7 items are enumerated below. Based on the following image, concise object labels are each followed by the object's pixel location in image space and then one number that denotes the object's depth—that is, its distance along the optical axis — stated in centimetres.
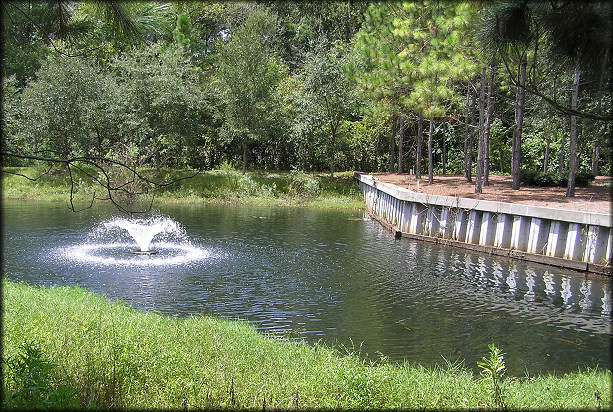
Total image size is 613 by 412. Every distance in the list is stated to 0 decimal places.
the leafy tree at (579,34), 555
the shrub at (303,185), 3522
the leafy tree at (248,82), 3600
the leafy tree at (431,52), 2086
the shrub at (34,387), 523
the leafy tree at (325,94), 3650
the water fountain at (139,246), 1655
